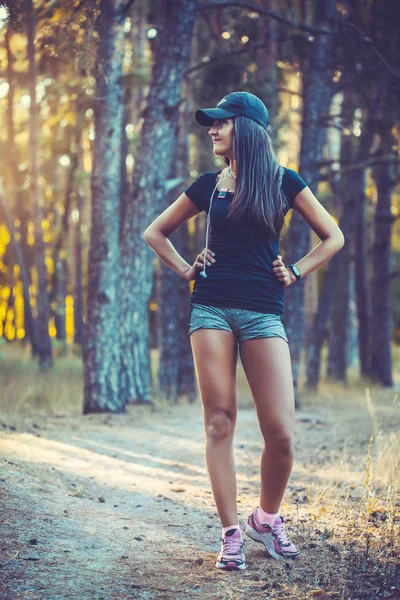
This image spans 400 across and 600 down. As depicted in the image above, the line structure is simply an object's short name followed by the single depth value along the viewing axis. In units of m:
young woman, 4.06
